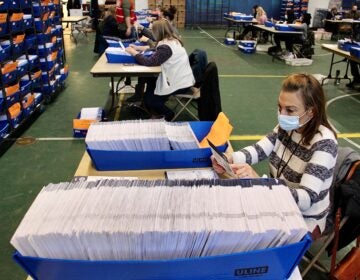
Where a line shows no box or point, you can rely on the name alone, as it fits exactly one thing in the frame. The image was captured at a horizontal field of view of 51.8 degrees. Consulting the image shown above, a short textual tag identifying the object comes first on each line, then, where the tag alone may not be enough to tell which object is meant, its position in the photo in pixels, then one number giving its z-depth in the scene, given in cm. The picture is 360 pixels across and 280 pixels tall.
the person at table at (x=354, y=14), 1453
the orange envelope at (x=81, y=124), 459
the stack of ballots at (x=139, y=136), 181
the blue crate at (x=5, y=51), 412
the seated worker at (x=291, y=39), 948
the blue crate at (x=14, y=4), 445
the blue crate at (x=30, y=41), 501
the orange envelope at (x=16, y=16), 439
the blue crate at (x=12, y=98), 429
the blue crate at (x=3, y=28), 416
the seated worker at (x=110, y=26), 858
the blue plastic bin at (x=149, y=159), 182
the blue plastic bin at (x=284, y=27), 948
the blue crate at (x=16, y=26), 442
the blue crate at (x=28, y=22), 491
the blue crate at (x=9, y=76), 420
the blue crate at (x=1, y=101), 414
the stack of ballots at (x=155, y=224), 96
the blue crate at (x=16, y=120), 439
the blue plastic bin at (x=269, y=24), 1067
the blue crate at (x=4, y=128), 413
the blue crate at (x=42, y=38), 551
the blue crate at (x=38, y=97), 528
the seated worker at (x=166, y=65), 440
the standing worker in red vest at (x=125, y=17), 810
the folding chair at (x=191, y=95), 469
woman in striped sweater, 167
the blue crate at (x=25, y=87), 474
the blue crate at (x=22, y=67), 463
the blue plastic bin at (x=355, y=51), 600
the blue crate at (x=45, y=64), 570
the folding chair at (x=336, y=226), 189
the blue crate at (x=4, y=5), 418
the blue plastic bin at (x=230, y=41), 1214
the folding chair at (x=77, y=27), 1356
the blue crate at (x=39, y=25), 540
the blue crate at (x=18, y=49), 454
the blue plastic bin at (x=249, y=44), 1078
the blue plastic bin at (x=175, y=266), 95
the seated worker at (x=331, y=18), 1459
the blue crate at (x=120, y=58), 478
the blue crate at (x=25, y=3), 482
